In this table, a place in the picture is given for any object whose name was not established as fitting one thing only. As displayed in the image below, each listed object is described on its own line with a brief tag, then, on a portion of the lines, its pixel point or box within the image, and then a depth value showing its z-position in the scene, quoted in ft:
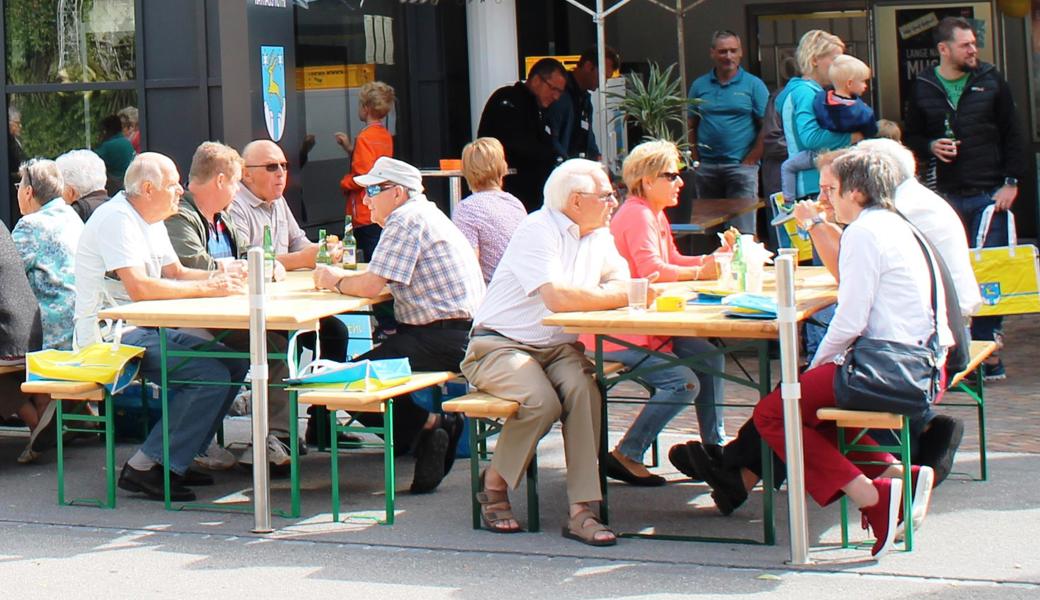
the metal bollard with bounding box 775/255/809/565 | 29.79
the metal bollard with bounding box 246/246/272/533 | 33.33
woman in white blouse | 30.86
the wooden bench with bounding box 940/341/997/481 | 36.69
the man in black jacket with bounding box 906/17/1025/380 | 51.08
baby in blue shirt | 50.86
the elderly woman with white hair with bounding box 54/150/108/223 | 45.91
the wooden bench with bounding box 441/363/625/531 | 33.13
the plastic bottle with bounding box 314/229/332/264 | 43.51
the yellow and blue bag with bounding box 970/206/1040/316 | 46.36
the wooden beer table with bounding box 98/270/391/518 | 34.96
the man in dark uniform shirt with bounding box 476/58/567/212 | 60.30
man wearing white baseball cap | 37.56
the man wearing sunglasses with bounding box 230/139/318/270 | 44.15
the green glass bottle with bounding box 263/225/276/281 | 41.01
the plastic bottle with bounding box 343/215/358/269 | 42.64
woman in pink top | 37.05
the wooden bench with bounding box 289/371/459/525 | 33.87
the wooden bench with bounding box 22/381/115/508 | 36.58
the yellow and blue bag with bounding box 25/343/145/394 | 36.61
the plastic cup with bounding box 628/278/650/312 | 33.51
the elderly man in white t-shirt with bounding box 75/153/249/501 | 37.43
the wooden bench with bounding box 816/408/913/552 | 30.50
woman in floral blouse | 42.73
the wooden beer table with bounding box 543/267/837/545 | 31.71
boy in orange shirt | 59.41
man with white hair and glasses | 33.27
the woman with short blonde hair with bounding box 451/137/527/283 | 43.49
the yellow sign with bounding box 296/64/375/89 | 60.03
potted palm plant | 60.83
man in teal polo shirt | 63.81
